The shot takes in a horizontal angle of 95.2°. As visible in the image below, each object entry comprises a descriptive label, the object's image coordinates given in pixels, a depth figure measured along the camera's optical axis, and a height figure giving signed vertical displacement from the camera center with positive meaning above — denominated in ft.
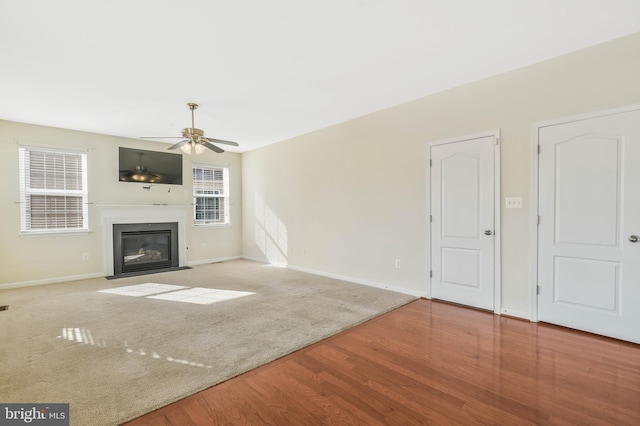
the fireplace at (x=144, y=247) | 19.01 -2.61
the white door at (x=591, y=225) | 8.68 -0.49
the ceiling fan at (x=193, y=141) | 12.46 +2.98
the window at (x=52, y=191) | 16.24 +1.09
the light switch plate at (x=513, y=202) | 10.67 +0.28
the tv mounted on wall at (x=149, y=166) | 19.25 +2.98
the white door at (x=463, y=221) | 11.41 -0.49
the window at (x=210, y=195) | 22.68 +1.19
